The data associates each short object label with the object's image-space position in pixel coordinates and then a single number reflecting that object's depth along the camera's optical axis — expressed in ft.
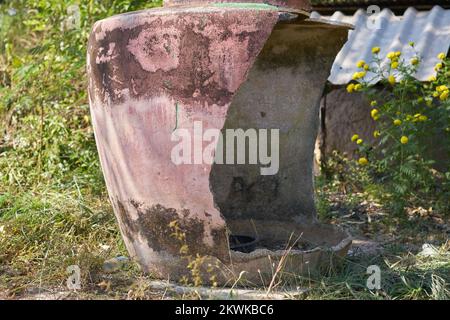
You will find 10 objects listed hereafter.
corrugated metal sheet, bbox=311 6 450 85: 18.65
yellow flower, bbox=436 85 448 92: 15.39
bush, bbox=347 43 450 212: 16.12
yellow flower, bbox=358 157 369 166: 16.15
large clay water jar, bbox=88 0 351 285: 10.41
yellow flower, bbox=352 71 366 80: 16.04
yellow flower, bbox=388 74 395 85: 15.87
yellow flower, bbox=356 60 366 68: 16.15
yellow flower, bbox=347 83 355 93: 16.46
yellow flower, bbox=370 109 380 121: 16.03
